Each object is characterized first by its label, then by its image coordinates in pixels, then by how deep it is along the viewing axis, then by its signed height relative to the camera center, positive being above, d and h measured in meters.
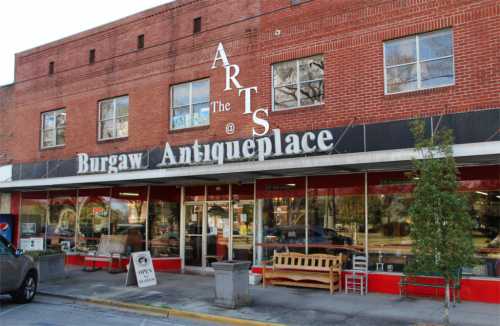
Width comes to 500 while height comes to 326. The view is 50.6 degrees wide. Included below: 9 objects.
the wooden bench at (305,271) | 12.70 -1.46
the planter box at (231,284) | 10.95 -1.50
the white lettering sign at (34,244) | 18.58 -1.14
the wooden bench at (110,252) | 17.23 -1.34
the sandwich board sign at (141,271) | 13.67 -1.54
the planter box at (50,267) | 14.92 -1.58
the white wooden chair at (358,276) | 12.54 -1.51
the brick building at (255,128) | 11.75 +2.36
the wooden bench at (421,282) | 11.49 -1.54
